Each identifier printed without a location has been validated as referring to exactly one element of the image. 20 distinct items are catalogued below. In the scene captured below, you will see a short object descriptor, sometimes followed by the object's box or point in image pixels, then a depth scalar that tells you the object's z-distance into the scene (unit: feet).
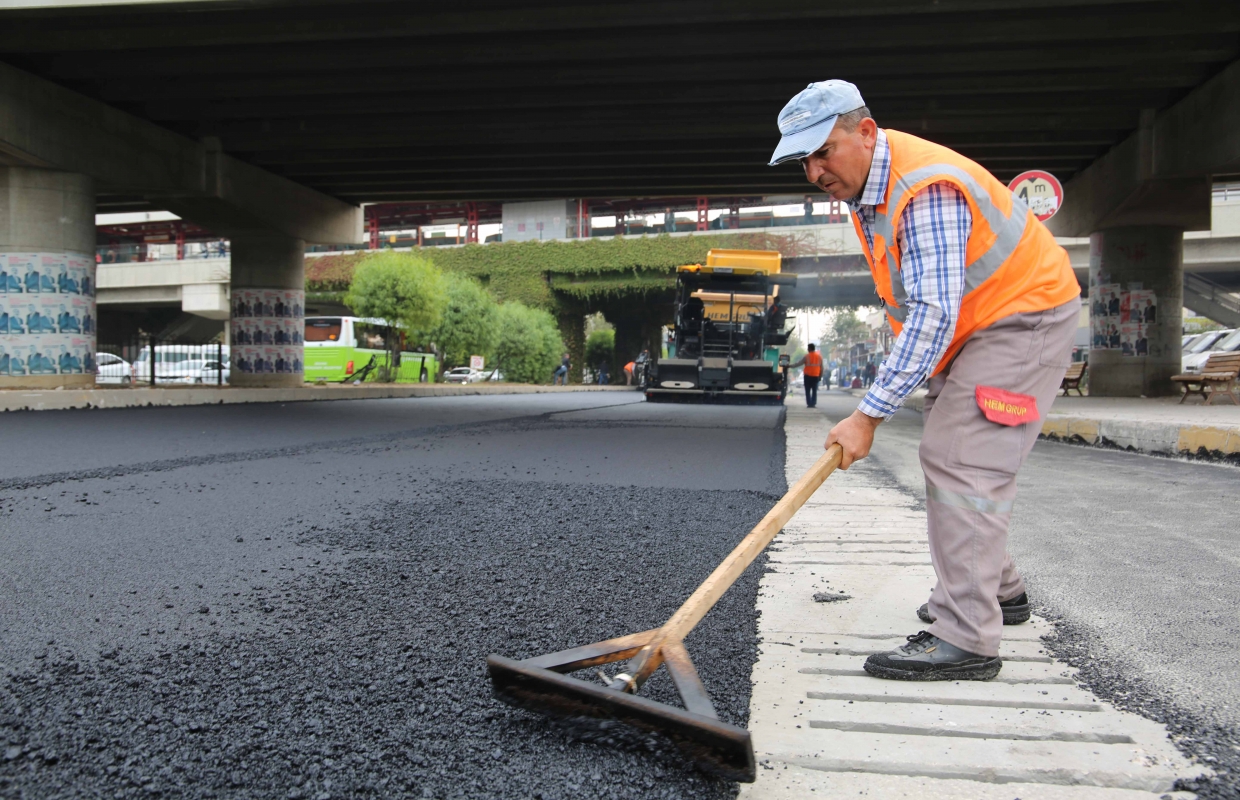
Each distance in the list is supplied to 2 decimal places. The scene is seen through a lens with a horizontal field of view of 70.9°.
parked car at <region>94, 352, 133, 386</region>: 64.28
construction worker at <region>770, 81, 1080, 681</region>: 7.24
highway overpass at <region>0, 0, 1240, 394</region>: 34.22
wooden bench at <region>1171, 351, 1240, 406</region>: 38.74
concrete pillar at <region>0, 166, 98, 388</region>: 43.16
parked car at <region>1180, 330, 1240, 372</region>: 60.08
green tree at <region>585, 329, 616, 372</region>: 170.09
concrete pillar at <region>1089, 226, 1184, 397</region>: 54.24
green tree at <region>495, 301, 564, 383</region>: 112.88
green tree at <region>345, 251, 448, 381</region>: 86.33
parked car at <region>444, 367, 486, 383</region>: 113.29
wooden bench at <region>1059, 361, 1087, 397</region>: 60.82
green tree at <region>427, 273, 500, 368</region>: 100.63
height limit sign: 24.72
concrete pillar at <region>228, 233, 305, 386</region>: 63.87
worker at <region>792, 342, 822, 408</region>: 67.92
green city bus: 100.01
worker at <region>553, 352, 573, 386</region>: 128.18
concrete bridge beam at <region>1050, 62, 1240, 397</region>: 49.70
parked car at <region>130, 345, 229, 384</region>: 62.20
